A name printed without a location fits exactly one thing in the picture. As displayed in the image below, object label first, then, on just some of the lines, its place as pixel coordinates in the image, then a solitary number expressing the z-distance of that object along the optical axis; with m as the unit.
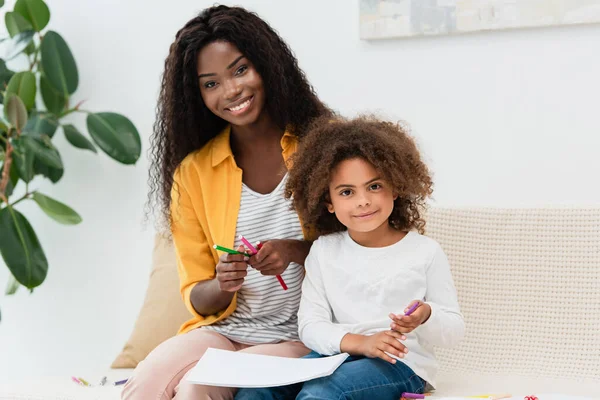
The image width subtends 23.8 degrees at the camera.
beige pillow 3.60
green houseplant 3.95
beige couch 3.21
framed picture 3.58
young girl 2.88
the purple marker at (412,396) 2.88
